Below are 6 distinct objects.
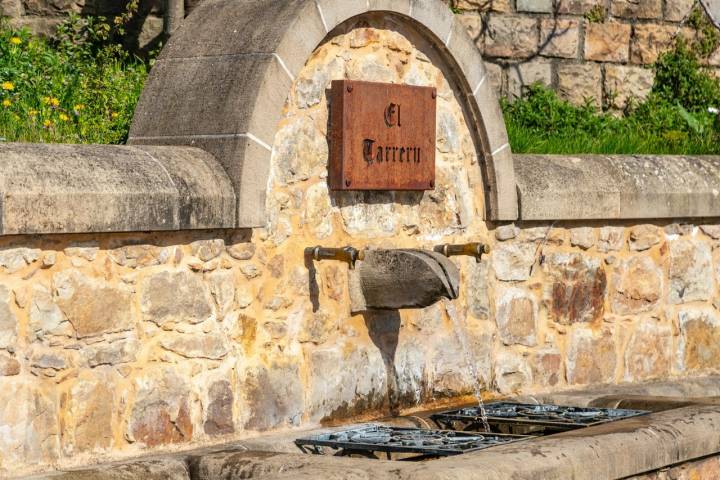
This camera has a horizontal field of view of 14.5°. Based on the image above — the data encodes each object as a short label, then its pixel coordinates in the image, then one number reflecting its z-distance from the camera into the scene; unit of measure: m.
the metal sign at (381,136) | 11.38
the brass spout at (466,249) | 12.20
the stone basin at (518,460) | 8.62
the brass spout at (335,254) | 11.01
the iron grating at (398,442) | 9.95
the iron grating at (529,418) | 11.31
